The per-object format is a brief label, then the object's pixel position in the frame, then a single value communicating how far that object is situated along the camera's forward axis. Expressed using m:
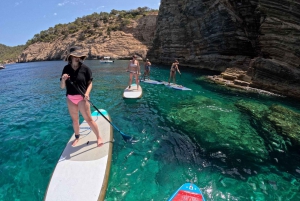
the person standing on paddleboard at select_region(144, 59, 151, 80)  18.50
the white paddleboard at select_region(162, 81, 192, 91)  14.81
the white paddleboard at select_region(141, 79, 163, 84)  17.25
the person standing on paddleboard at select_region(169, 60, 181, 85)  16.54
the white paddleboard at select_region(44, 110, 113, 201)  3.79
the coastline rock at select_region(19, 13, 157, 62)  61.09
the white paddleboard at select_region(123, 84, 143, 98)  11.80
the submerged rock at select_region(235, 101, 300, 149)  6.93
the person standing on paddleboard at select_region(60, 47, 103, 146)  4.22
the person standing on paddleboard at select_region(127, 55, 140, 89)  12.55
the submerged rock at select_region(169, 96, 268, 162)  6.23
